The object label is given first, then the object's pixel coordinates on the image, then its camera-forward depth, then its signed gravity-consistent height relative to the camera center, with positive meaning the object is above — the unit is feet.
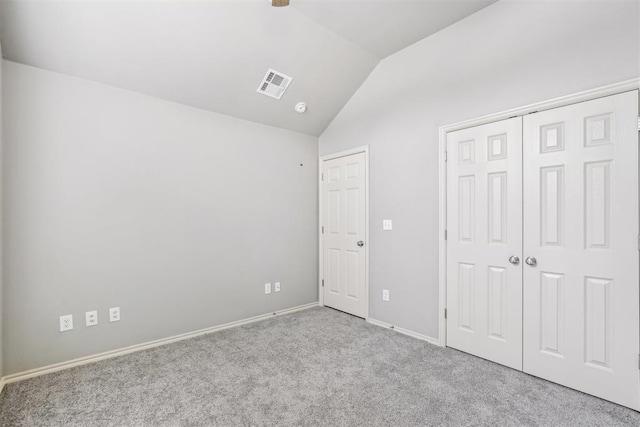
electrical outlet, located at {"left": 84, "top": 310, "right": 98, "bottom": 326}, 8.25 -2.97
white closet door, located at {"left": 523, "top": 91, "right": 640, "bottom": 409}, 6.17 -0.84
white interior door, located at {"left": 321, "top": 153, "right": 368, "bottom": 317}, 11.75 -0.93
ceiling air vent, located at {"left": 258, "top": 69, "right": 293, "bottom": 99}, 10.03 +4.52
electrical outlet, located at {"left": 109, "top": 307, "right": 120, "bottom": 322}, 8.61 -2.99
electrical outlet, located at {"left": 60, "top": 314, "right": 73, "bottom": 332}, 7.91 -2.98
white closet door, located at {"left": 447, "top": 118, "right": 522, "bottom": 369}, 7.74 -0.84
